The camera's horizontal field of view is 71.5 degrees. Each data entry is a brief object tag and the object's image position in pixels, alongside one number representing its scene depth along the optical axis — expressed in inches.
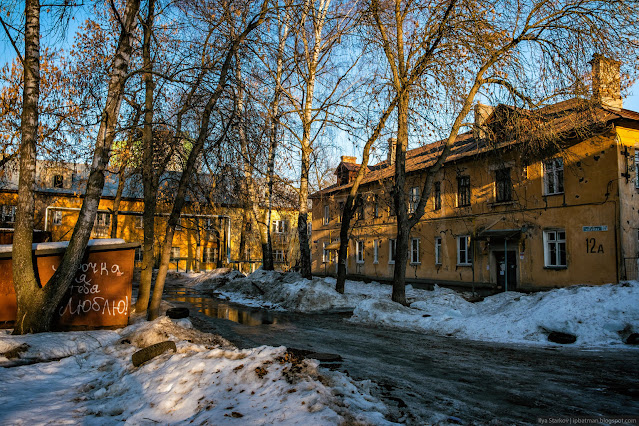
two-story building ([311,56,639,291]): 581.0
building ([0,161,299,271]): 1433.3
